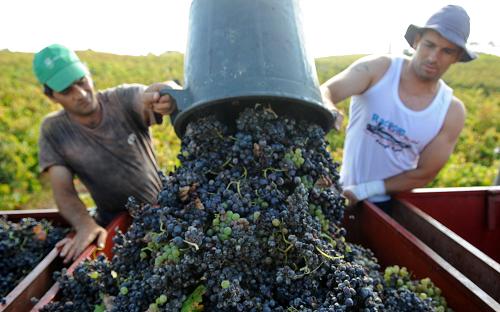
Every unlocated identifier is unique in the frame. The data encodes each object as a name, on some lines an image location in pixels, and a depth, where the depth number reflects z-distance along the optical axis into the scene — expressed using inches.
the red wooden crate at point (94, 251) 65.5
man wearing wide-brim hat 104.1
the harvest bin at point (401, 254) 59.5
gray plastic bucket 55.8
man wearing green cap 103.2
